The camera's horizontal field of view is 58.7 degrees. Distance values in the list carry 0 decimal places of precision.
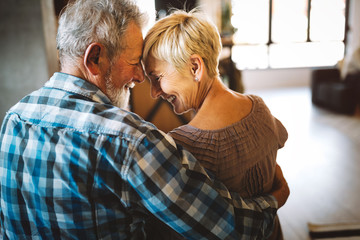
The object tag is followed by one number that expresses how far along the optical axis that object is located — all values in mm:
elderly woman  1010
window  8367
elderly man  786
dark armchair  5555
